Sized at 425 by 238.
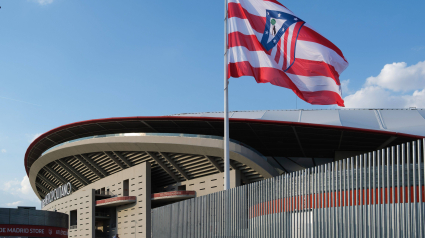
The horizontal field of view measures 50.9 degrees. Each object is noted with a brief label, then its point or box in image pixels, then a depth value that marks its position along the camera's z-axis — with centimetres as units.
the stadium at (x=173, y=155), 3794
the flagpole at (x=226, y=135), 1571
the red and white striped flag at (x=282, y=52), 1596
